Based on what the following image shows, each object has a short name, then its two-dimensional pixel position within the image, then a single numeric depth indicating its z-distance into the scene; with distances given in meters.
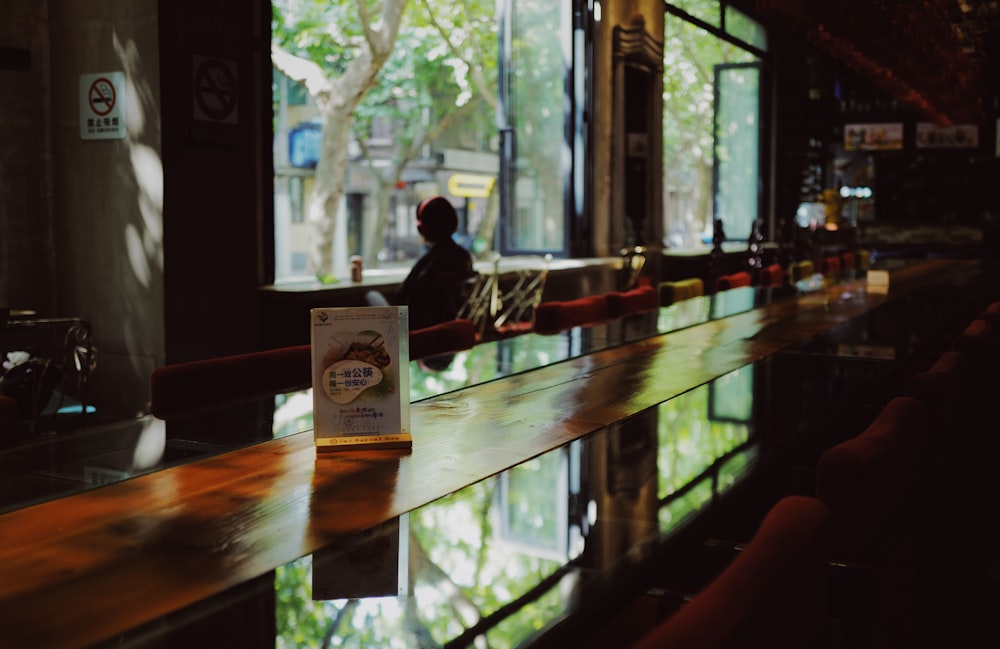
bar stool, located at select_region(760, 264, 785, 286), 7.56
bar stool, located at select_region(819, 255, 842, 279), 8.73
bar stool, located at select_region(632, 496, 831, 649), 0.86
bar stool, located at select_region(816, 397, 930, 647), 1.47
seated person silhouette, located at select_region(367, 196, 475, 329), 4.71
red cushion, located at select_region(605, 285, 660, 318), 5.03
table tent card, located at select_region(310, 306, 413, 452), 1.83
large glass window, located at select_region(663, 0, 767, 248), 12.45
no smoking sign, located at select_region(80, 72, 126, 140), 4.82
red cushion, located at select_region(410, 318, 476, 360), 3.37
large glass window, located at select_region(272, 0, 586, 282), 8.77
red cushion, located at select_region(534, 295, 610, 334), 4.24
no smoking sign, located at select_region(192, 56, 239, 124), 4.88
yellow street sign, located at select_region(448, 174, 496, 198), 20.72
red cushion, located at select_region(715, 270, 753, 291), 6.83
